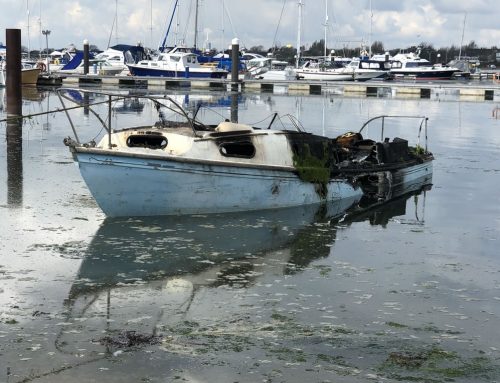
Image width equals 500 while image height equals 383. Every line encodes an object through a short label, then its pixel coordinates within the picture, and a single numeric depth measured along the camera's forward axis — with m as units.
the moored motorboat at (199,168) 12.12
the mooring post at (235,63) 54.78
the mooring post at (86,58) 66.44
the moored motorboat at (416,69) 84.00
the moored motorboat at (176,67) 65.19
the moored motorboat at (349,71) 74.25
